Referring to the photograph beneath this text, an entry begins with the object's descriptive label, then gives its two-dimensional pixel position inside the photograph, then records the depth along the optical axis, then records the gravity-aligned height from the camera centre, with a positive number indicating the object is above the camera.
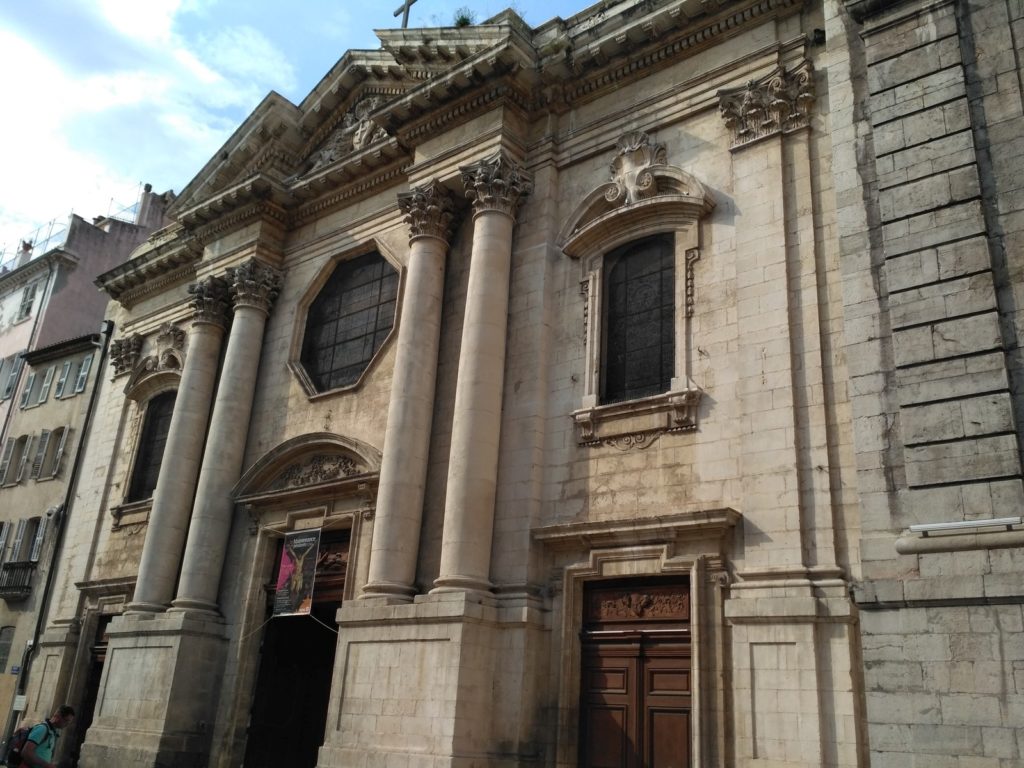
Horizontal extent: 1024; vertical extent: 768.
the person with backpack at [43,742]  11.57 -0.10
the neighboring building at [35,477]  24.20 +6.79
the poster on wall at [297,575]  16.56 +2.94
